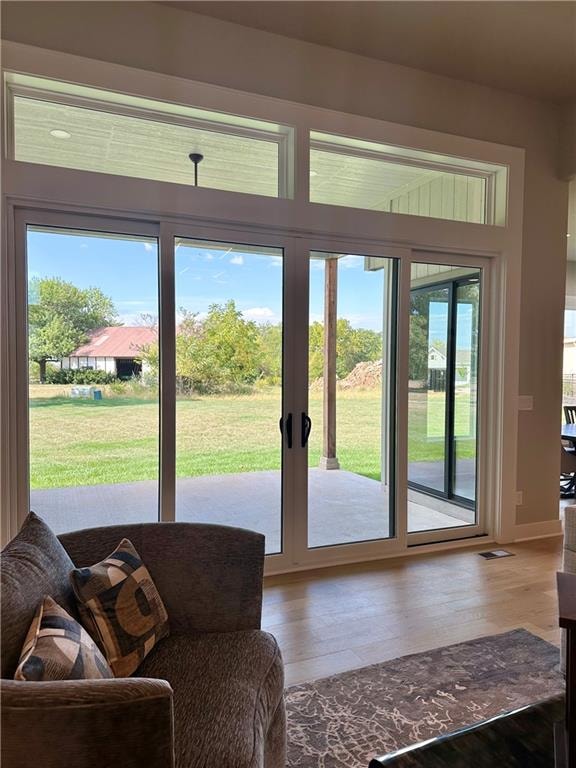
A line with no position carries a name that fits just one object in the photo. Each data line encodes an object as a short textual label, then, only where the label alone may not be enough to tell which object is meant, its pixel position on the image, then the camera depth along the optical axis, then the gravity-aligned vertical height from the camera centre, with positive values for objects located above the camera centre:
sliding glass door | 2.92 -0.14
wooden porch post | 3.50 +0.00
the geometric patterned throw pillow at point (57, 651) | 1.02 -0.64
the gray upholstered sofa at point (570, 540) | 2.37 -0.87
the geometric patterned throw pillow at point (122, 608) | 1.38 -0.73
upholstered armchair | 0.91 -0.72
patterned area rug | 1.80 -1.39
